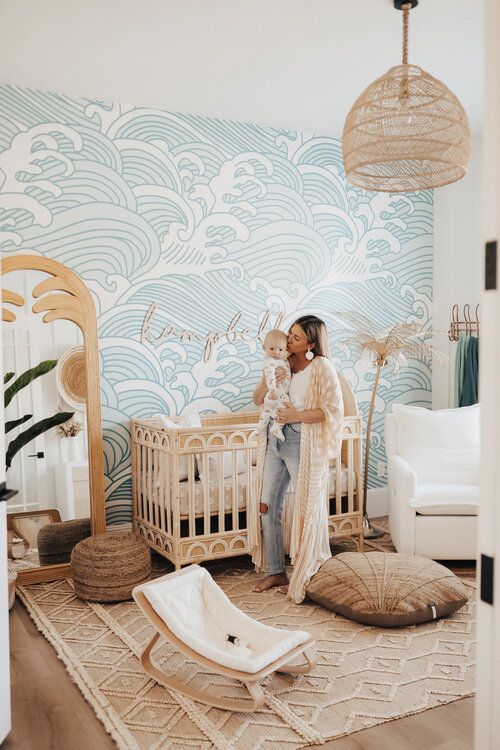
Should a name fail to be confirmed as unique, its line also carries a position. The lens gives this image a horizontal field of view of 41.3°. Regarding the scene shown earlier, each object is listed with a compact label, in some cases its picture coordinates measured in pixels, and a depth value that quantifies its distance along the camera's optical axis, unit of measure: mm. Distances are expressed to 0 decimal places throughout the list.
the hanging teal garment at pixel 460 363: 4852
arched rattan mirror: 3650
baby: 3334
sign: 4238
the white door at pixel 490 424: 1119
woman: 3258
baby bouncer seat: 2260
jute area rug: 2160
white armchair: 3680
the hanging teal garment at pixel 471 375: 4797
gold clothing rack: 4945
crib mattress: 3625
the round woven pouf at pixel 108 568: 3287
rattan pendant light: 2629
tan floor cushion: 2926
